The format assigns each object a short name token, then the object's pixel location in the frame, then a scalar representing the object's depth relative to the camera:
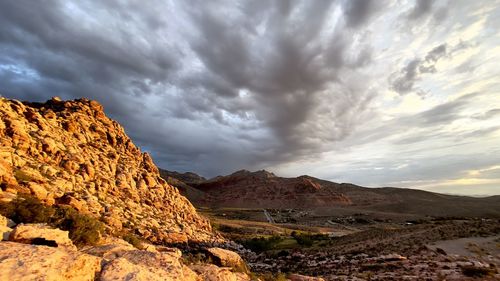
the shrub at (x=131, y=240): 14.07
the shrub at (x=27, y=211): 12.23
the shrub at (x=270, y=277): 13.89
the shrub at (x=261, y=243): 37.69
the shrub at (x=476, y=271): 18.62
